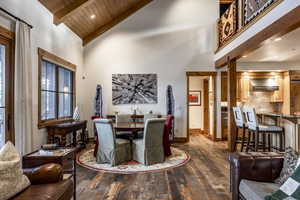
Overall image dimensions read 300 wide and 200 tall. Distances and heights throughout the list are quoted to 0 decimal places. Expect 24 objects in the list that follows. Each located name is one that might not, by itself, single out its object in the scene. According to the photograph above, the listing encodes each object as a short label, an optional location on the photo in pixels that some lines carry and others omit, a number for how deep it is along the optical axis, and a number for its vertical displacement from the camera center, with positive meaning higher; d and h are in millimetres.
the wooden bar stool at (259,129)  4277 -544
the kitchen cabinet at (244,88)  7184 +434
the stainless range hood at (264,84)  7191 +566
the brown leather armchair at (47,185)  1755 -745
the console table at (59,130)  4570 -613
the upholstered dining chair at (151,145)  4238 -868
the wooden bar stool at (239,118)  4875 -398
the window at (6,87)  3305 +225
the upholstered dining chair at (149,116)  6230 -415
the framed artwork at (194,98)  9242 +141
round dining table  4711 -573
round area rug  3992 -1250
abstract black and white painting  6977 +404
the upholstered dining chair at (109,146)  4215 -897
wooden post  5414 +105
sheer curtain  3330 +135
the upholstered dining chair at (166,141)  4942 -915
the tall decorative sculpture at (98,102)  6844 -12
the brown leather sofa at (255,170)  2129 -678
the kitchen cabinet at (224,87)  6996 +458
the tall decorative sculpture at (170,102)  6754 -18
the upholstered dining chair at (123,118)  6254 -477
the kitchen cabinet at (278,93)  7261 +271
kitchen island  3940 -478
